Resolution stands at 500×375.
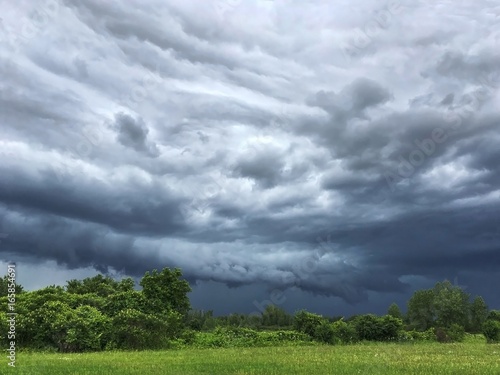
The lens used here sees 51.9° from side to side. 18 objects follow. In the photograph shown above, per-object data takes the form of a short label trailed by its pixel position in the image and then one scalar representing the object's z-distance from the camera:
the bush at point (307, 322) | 54.14
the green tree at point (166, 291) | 51.78
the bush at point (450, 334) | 60.66
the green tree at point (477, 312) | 104.49
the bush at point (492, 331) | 60.31
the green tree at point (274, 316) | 81.62
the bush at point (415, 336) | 57.86
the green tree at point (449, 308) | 94.69
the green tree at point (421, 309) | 98.44
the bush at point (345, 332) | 55.12
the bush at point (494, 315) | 75.15
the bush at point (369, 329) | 57.34
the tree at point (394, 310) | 100.47
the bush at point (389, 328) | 57.41
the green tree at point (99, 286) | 60.22
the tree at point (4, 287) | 77.86
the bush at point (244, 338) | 48.84
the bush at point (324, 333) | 53.16
